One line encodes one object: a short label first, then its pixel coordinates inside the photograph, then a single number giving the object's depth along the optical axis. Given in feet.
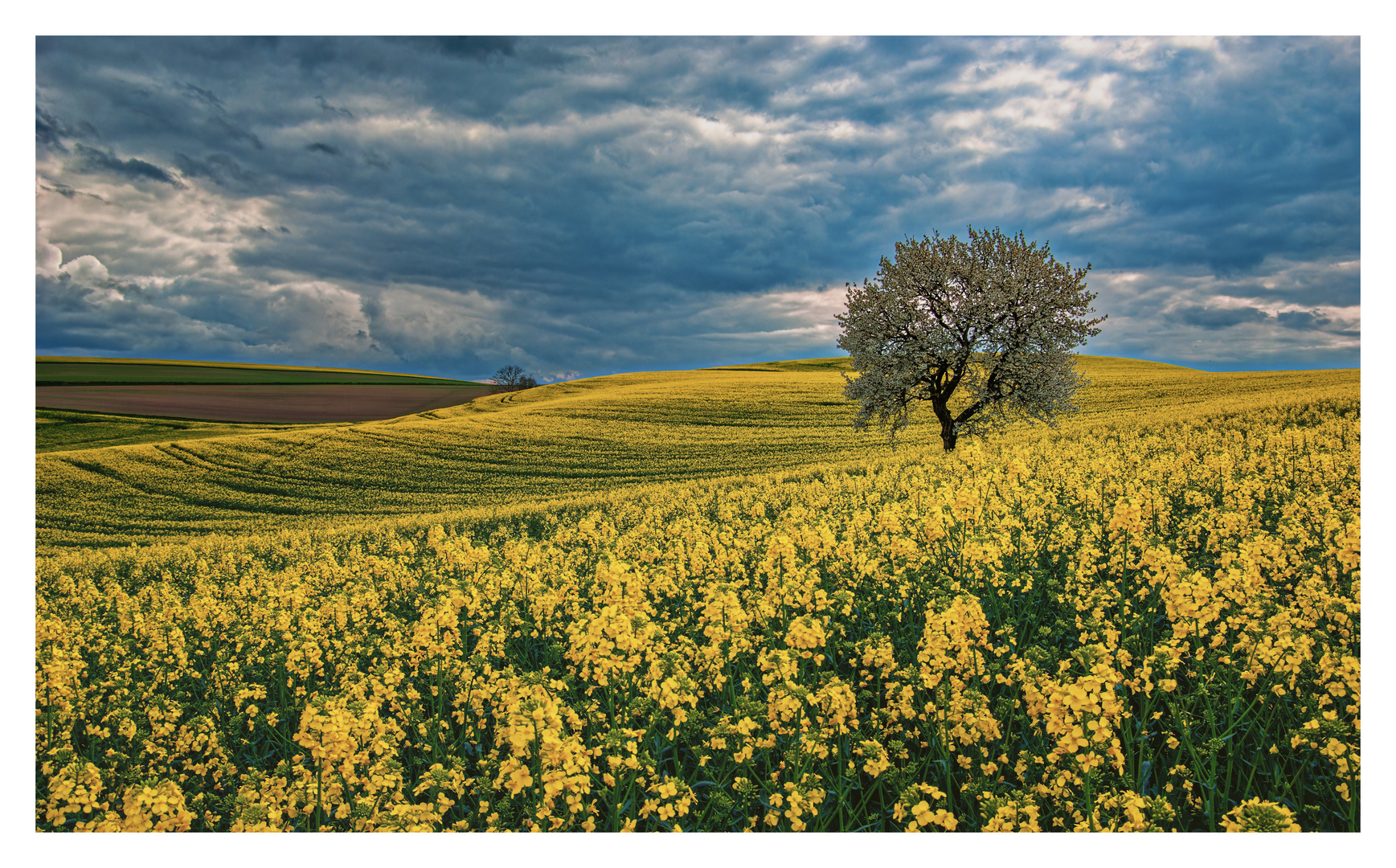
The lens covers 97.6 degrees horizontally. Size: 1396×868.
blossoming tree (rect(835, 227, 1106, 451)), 59.93
